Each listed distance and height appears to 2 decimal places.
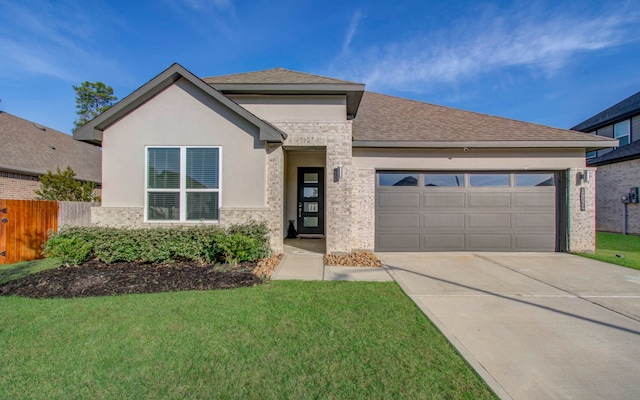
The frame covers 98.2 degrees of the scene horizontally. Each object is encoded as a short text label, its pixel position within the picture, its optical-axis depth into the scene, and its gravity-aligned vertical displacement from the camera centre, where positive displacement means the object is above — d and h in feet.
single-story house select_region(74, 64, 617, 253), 24.56 +3.55
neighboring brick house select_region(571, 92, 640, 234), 43.78 +5.99
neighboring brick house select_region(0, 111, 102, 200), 38.19 +7.56
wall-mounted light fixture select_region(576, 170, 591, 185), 28.66 +2.89
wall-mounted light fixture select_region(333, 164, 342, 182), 25.61 +2.79
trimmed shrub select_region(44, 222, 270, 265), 21.06 -3.25
